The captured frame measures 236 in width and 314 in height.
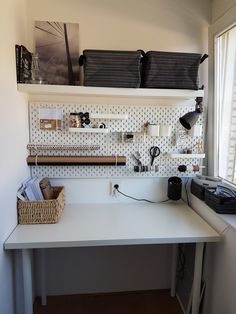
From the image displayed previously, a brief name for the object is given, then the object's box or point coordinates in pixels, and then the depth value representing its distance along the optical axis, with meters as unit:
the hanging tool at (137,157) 1.90
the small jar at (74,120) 1.75
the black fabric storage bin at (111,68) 1.56
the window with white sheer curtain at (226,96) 1.71
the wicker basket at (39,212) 1.53
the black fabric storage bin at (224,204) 1.44
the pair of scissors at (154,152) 1.91
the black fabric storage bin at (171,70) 1.60
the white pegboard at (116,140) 1.82
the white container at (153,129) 1.83
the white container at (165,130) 1.86
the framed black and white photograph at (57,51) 1.74
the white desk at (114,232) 1.34
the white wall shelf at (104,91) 1.58
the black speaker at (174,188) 1.89
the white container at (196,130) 1.88
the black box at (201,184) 1.69
